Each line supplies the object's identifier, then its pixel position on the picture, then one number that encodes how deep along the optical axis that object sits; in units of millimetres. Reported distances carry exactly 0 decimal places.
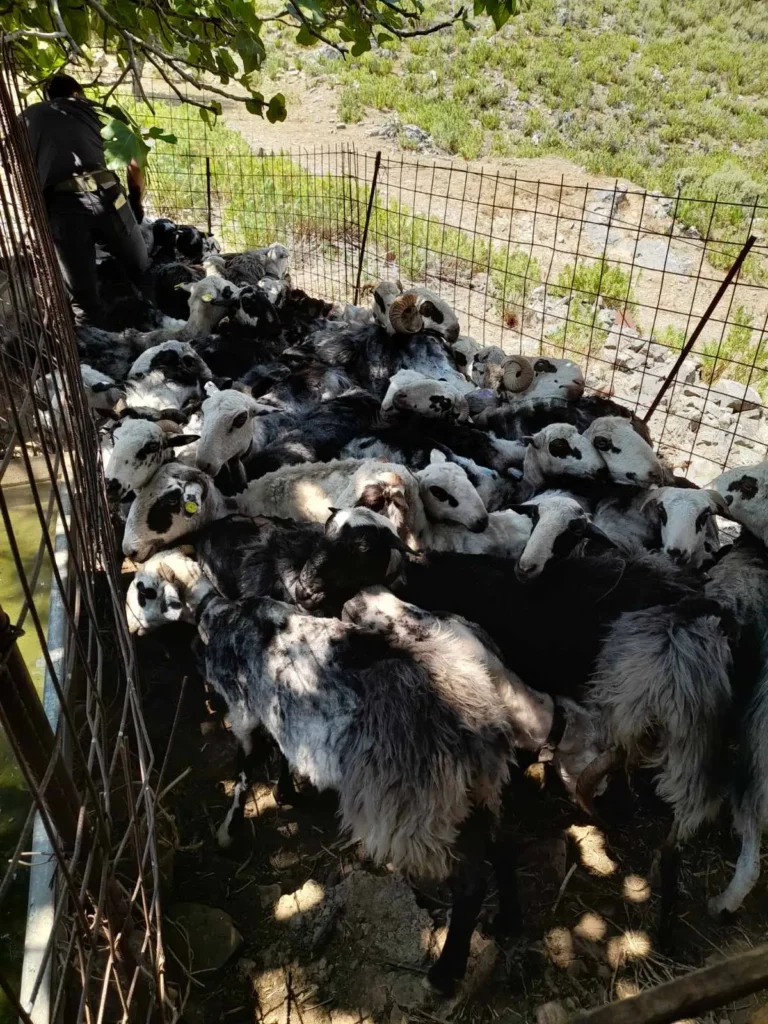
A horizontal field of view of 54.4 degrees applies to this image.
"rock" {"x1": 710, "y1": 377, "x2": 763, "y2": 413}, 6918
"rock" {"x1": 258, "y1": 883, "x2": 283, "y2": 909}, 3051
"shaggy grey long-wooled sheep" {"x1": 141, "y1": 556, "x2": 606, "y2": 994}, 2602
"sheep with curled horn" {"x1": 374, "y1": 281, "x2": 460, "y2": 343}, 5875
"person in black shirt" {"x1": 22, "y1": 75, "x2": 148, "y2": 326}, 5941
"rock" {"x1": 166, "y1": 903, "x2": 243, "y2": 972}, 2807
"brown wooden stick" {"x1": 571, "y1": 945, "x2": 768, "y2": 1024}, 816
